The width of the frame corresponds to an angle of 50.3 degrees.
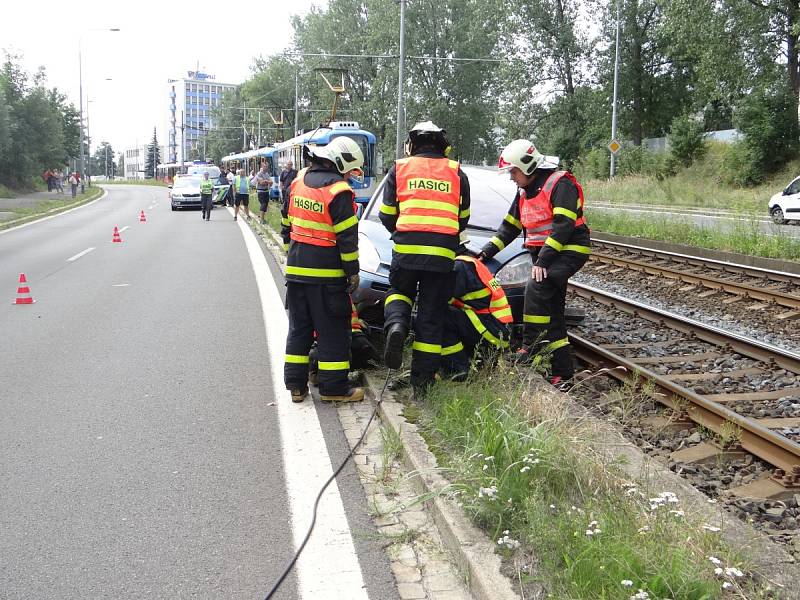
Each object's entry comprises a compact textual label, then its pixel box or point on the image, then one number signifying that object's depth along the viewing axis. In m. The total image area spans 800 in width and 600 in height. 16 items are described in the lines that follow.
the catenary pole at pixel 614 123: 40.47
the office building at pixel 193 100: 168.25
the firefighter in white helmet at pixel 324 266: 5.84
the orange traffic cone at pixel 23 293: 10.72
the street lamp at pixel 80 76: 49.02
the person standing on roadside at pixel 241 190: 26.58
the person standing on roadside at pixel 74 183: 47.84
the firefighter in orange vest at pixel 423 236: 5.65
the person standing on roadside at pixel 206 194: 27.64
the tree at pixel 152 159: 146.75
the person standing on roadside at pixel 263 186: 24.39
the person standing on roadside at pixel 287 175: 16.84
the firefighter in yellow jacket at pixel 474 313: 6.23
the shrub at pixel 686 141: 41.06
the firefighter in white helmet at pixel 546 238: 6.32
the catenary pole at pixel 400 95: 31.52
